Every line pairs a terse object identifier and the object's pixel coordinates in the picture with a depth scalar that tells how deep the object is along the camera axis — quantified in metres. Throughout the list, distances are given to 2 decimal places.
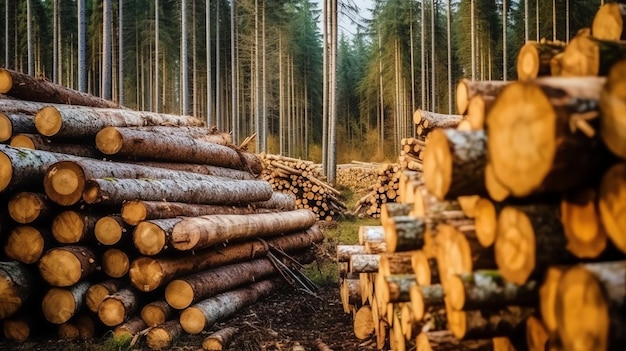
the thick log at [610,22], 3.35
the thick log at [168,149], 6.57
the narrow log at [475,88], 3.44
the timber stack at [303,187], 15.06
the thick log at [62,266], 5.21
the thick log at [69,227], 5.39
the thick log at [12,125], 6.28
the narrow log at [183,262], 5.45
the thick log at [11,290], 4.98
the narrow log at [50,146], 6.15
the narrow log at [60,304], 5.23
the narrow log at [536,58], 3.30
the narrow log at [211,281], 5.66
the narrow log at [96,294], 5.43
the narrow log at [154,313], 5.51
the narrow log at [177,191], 5.45
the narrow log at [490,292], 2.57
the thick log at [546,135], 1.91
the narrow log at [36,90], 7.25
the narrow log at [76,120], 6.22
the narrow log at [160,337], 5.20
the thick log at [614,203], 1.84
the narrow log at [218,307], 5.59
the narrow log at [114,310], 5.29
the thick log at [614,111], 1.76
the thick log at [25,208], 5.25
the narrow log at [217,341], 5.21
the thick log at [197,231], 5.43
